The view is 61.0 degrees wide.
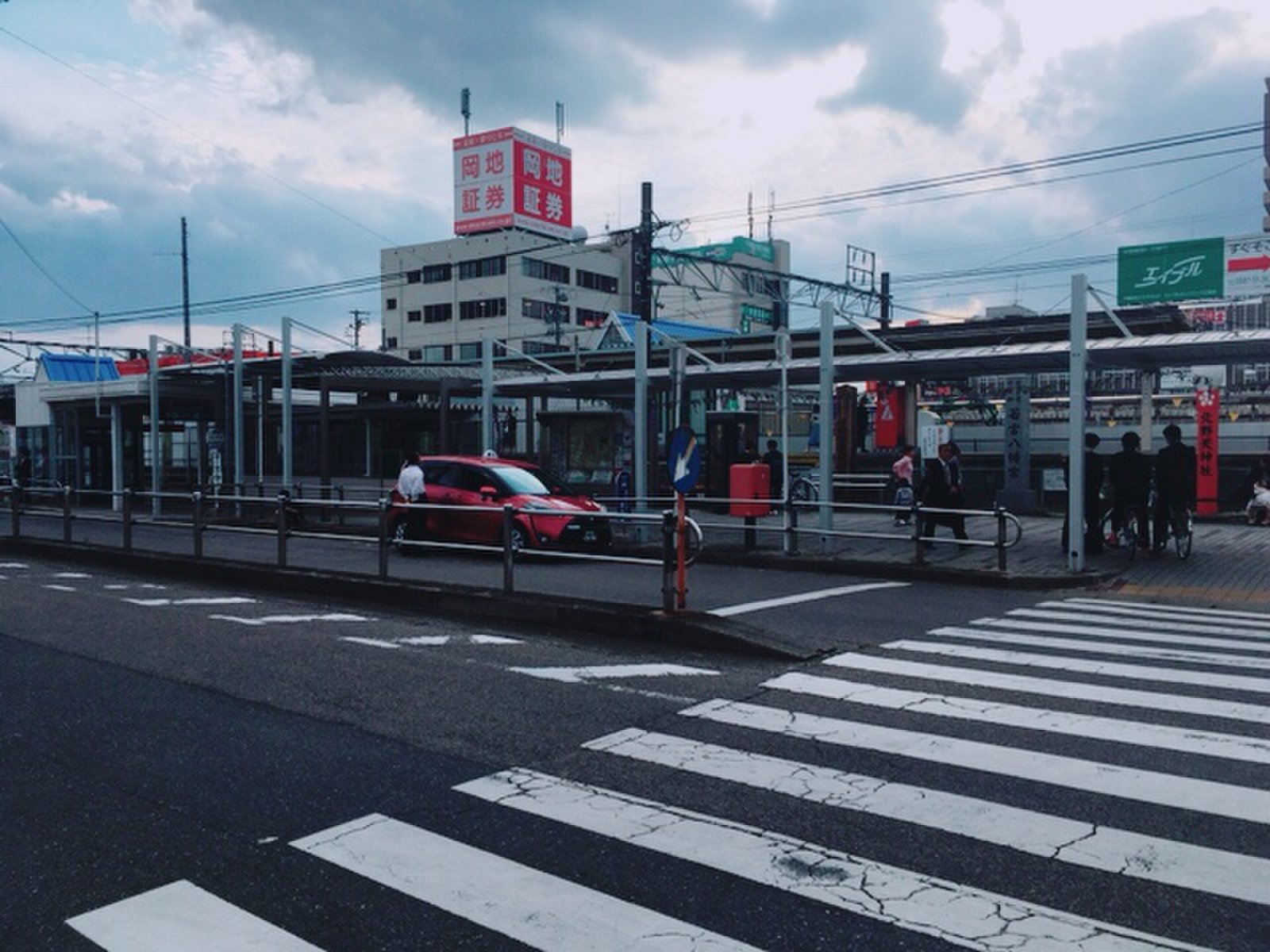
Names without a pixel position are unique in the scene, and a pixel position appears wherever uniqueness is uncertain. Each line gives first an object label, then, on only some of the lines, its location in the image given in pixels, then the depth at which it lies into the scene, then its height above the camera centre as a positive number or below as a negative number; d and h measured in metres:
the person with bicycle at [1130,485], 15.73 -0.48
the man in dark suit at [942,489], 16.72 -0.59
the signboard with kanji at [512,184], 71.31 +18.25
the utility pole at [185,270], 62.97 +10.75
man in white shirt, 18.22 -0.52
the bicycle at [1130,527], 16.16 -1.14
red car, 17.12 -0.83
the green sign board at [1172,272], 40.28 +6.82
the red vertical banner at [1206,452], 23.94 -0.01
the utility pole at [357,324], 82.62 +9.95
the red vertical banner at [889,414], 29.88 +1.06
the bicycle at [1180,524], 16.00 -1.09
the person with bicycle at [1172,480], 15.62 -0.42
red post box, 17.42 -0.53
